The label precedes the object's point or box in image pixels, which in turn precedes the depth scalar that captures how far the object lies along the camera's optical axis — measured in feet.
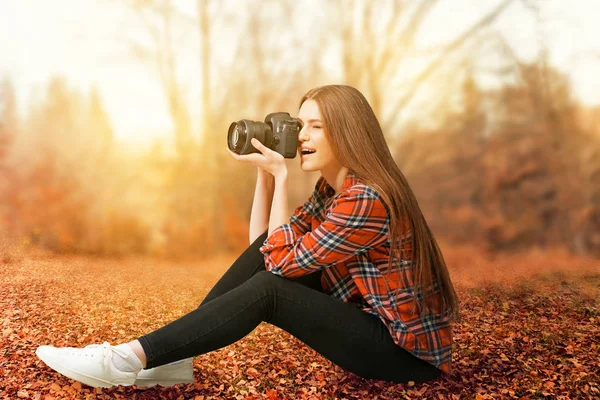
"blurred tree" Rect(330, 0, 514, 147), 14.26
